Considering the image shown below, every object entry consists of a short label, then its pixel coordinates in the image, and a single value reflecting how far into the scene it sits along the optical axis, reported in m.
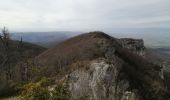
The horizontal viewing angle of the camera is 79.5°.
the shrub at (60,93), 4.09
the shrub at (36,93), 4.06
